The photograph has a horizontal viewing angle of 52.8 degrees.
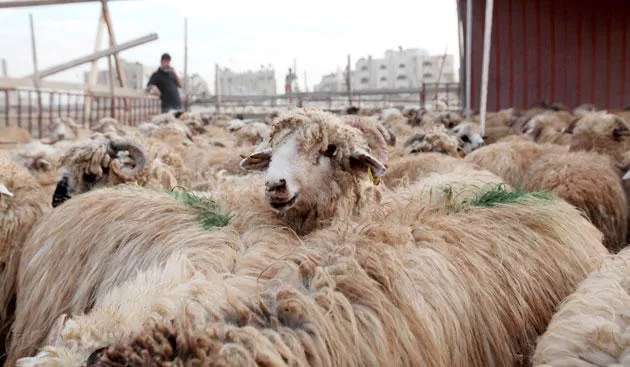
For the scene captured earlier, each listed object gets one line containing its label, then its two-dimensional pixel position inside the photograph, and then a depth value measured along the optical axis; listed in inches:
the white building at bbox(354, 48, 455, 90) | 1855.3
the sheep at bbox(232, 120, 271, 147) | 398.0
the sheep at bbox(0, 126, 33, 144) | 375.6
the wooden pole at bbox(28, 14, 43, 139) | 422.0
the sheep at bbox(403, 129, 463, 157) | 305.3
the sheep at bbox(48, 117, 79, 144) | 405.4
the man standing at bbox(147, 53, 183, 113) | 597.3
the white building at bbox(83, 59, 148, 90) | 1475.6
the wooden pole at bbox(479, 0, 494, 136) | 315.6
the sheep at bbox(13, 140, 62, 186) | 260.6
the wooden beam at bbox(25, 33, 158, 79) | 439.5
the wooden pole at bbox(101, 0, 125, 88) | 542.9
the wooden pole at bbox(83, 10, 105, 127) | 520.1
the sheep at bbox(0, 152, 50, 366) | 163.3
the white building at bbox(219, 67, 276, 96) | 1622.0
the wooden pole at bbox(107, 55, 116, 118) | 547.1
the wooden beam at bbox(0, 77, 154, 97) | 393.1
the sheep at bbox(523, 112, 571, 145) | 353.1
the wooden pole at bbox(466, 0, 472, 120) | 410.0
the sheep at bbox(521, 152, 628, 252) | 185.3
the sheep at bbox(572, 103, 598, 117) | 498.2
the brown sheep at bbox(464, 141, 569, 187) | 252.1
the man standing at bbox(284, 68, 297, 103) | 987.3
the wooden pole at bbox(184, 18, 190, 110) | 906.1
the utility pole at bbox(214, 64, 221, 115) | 1015.5
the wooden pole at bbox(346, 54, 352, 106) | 904.5
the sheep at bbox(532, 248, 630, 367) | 67.3
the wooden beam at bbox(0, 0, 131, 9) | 358.3
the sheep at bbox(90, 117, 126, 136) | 375.1
